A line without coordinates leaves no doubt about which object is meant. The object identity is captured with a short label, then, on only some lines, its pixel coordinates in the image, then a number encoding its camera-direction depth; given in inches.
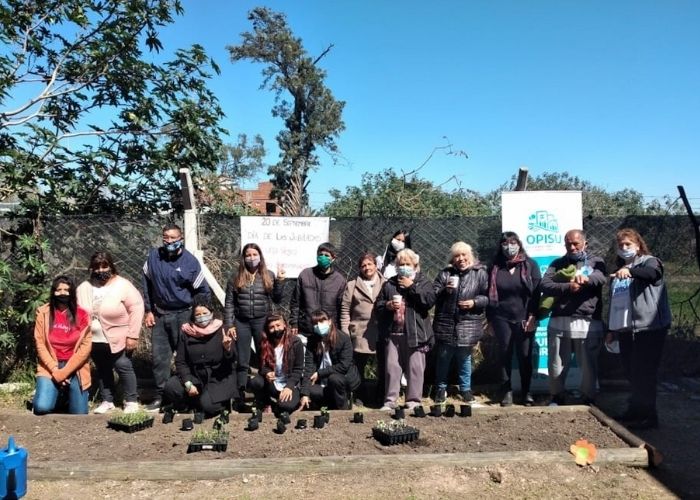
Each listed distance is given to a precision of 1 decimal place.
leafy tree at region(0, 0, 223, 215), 241.1
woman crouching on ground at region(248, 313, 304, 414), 195.0
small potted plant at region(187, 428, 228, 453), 156.3
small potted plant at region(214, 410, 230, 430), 173.2
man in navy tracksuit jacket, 206.5
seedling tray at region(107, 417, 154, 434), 174.2
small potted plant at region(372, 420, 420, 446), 162.1
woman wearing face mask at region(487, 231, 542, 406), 206.5
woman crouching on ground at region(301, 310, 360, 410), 197.8
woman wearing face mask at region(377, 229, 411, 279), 221.3
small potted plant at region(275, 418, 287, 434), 171.6
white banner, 227.6
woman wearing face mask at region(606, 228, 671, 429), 186.5
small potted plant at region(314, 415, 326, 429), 176.7
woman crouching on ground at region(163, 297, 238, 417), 194.9
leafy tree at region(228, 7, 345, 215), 1280.8
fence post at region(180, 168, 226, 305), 235.8
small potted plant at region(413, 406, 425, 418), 185.6
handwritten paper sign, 235.5
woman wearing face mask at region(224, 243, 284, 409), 207.6
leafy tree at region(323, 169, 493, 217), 289.1
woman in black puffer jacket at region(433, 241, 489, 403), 204.7
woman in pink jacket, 203.6
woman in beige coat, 208.5
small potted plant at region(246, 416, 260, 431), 174.1
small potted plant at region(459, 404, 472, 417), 186.7
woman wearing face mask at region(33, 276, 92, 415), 197.0
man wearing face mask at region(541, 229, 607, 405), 198.5
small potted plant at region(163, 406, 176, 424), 182.2
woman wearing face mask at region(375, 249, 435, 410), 200.2
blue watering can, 127.8
